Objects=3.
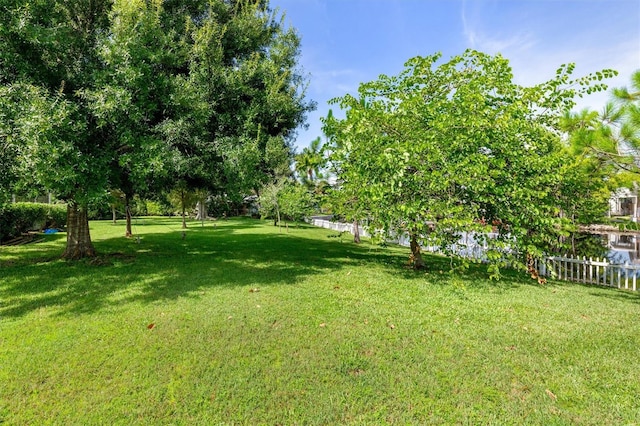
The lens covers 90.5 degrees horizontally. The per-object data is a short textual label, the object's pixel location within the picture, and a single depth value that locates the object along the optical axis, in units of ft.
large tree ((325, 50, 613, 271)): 17.12
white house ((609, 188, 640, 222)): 44.61
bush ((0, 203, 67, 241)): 40.22
